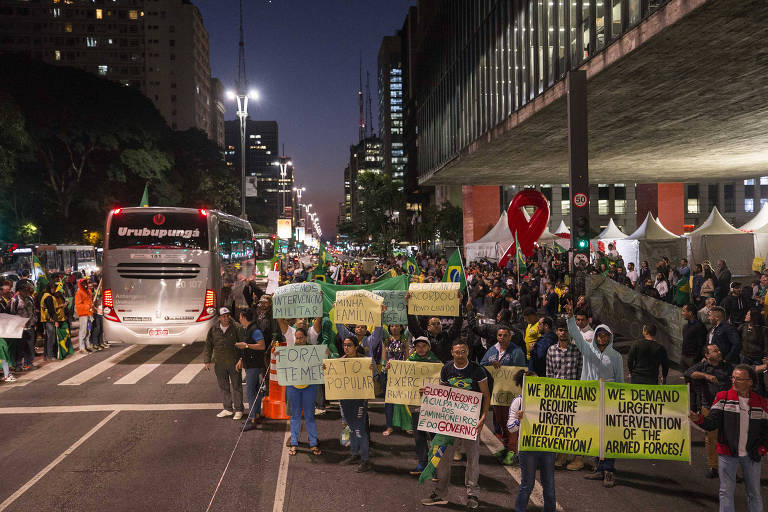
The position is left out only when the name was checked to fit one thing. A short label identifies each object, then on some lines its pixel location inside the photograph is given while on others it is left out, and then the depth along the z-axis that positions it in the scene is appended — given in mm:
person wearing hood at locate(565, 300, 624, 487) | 7555
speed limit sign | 18512
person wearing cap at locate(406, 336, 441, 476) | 7555
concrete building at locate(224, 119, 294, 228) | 107788
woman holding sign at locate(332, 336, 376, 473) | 7816
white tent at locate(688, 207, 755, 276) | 27812
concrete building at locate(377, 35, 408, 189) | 175125
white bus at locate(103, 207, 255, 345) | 14789
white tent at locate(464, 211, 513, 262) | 35000
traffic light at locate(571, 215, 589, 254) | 17406
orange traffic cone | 10039
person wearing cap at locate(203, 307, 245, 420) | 9961
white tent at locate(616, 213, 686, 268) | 28797
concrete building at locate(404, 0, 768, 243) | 16766
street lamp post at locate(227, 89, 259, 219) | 32828
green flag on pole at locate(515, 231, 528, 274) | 20141
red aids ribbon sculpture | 23688
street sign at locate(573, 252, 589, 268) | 16953
